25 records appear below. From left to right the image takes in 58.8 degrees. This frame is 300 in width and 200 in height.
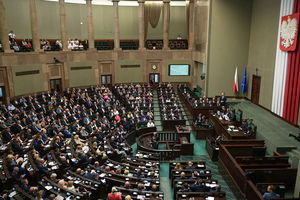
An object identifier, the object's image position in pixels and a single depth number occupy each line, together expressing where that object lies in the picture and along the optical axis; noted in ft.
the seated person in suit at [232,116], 50.49
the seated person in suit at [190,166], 35.25
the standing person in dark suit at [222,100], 59.31
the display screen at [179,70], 86.07
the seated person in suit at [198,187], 29.27
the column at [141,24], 81.79
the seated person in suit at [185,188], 29.42
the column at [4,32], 57.74
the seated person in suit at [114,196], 26.00
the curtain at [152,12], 85.81
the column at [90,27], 76.43
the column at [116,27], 80.23
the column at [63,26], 70.79
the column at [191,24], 82.02
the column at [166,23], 82.23
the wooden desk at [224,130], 42.78
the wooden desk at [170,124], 54.49
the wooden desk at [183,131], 47.96
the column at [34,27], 64.80
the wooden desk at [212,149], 41.75
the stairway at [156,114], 56.51
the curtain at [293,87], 45.70
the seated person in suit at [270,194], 25.38
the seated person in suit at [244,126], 44.87
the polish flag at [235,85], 66.69
